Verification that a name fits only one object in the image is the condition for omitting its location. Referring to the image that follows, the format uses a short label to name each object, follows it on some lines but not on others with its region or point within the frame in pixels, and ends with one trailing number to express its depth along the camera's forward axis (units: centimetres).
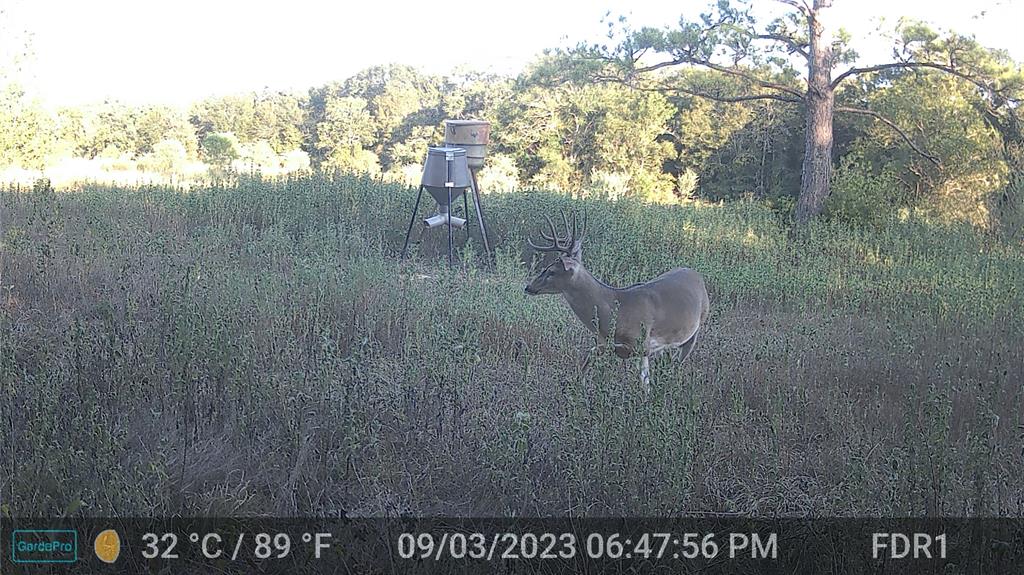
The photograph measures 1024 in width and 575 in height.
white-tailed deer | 570
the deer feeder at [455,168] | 988
